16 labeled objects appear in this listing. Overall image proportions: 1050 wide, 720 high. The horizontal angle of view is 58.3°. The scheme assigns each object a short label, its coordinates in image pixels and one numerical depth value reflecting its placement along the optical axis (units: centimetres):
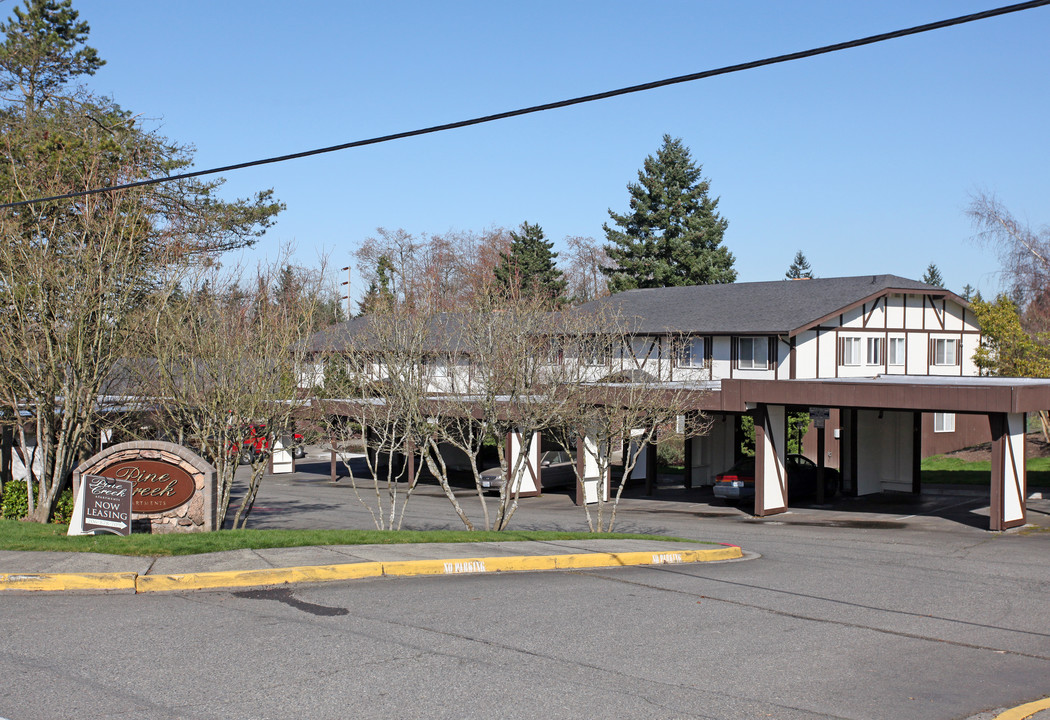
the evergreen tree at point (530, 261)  6147
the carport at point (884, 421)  2117
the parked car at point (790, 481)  2741
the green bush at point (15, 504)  1781
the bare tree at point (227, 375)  1652
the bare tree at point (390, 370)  1814
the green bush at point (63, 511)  1725
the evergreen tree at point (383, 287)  1977
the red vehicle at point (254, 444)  1722
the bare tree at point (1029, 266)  4181
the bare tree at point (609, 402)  1897
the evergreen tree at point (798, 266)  9906
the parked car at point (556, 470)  3338
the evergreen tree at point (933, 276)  10750
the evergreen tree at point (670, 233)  6306
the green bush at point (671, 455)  4159
